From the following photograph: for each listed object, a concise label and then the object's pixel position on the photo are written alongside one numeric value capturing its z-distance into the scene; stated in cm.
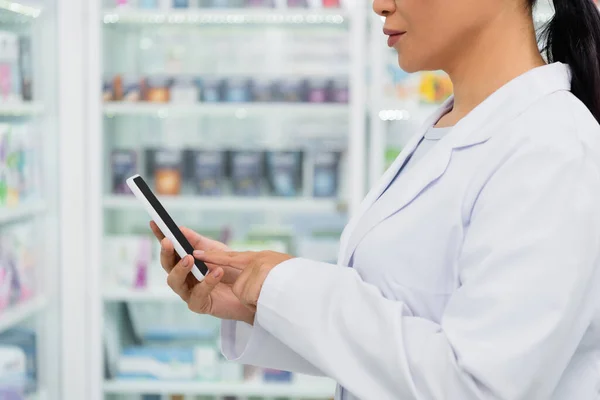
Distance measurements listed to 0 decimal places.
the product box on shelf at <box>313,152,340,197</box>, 328
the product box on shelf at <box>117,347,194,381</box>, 336
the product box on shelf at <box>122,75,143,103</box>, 326
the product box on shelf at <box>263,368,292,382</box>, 333
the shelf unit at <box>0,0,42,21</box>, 279
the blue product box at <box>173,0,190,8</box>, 321
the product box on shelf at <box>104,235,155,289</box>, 333
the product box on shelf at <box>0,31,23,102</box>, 273
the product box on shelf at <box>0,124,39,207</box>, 274
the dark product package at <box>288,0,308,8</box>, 320
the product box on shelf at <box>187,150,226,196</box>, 332
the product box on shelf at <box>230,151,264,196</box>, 330
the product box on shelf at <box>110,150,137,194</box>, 333
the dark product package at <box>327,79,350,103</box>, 321
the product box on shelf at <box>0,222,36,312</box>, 277
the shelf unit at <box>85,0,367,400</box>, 313
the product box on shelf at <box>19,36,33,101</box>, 289
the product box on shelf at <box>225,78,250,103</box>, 325
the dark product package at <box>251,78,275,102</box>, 325
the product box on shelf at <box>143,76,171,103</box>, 328
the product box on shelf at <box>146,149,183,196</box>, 333
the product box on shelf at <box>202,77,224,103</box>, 326
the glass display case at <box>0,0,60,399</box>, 275
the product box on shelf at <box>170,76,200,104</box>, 326
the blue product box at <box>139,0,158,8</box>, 323
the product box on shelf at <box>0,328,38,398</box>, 297
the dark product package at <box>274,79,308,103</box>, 325
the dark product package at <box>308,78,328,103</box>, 323
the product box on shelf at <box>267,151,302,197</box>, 330
